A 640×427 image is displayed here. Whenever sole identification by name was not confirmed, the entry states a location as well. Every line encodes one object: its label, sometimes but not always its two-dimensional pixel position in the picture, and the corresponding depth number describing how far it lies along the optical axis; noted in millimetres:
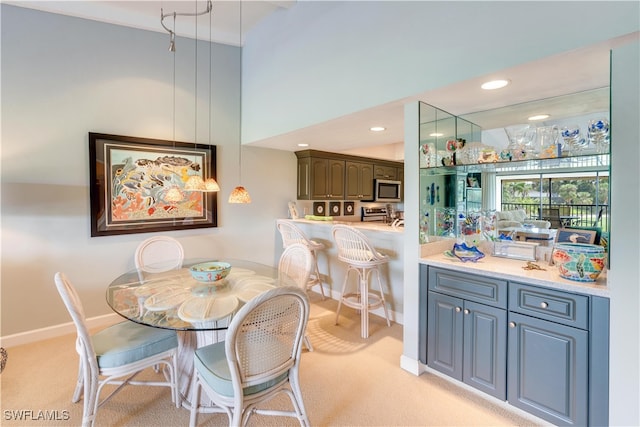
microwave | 5750
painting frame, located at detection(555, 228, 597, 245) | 2059
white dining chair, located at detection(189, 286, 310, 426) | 1432
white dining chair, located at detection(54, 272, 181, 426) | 1669
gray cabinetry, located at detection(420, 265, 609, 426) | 1649
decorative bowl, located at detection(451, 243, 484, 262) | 2289
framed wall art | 3174
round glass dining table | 1726
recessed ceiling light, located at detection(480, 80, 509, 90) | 1935
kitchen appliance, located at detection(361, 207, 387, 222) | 5902
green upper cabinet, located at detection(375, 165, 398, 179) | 5775
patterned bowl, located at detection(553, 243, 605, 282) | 1717
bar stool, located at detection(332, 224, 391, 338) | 3023
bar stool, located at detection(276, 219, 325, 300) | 3678
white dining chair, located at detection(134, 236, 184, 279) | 2975
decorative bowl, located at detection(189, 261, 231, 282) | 2254
